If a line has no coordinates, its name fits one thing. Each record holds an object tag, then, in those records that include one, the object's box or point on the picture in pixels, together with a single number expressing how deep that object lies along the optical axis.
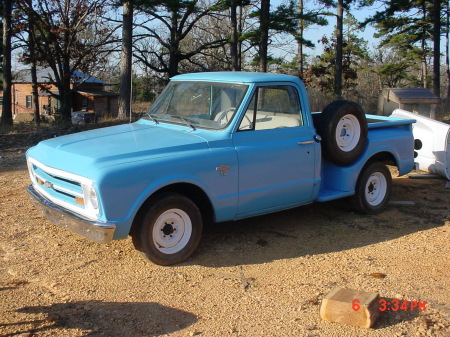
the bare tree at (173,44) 26.84
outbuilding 14.72
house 44.88
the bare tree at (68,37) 24.89
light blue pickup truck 4.55
